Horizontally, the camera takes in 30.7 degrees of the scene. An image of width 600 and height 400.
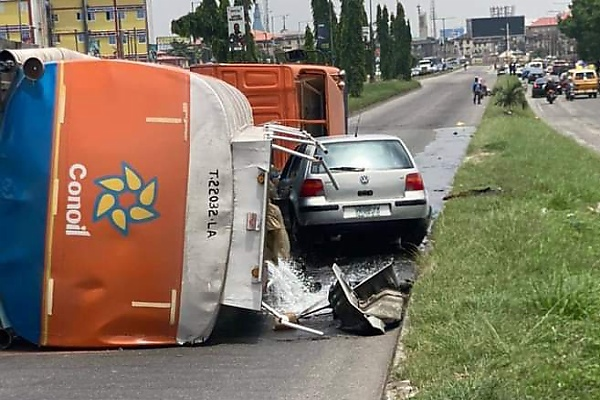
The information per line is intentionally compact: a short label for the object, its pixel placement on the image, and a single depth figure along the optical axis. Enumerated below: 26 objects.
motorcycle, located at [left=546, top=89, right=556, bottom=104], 64.50
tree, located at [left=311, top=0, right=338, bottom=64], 60.66
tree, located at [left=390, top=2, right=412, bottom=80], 97.25
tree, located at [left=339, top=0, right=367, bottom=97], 66.06
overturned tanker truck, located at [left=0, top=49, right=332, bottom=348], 8.51
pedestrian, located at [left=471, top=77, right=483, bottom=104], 63.78
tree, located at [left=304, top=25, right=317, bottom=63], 58.03
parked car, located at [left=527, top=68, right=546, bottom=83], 91.03
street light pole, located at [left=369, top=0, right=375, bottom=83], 82.69
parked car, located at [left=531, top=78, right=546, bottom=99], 71.22
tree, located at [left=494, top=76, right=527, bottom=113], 47.88
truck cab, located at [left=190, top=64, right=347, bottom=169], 18.55
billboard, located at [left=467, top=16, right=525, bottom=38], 187.88
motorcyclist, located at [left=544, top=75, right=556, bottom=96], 65.31
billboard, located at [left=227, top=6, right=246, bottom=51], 35.03
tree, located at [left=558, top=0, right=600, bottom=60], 96.81
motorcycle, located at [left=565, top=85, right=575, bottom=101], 68.54
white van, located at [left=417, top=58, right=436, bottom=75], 134.62
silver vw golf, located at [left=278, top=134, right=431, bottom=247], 13.23
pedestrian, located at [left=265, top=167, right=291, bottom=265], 10.62
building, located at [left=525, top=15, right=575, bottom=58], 171.12
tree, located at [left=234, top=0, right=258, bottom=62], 40.27
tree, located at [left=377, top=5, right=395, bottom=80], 96.50
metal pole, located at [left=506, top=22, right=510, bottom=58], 181.59
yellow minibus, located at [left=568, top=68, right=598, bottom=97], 68.69
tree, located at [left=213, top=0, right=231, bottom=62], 40.34
